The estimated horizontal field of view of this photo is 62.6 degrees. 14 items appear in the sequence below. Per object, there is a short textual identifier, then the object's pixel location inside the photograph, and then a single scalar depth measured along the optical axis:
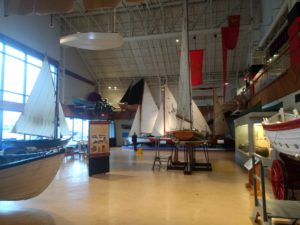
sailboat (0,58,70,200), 3.60
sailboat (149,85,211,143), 9.57
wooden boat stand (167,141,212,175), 7.48
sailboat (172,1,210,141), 7.32
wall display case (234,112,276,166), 7.28
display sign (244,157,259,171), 3.85
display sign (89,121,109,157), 7.15
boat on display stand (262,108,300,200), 2.58
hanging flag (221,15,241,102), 10.30
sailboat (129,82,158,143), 13.15
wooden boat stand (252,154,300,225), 2.97
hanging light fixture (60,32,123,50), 5.66
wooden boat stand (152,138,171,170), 8.69
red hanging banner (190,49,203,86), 11.43
